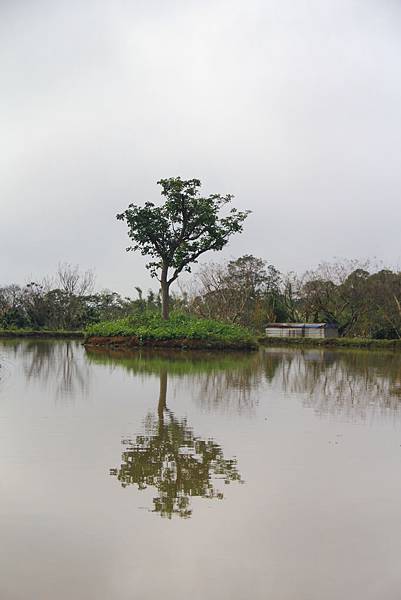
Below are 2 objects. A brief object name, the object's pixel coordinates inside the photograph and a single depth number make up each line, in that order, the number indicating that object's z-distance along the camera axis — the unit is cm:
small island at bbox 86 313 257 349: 2238
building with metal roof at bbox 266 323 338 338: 3189
